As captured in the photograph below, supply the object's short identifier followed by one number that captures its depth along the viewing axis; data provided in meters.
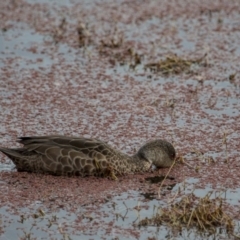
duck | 13.06
